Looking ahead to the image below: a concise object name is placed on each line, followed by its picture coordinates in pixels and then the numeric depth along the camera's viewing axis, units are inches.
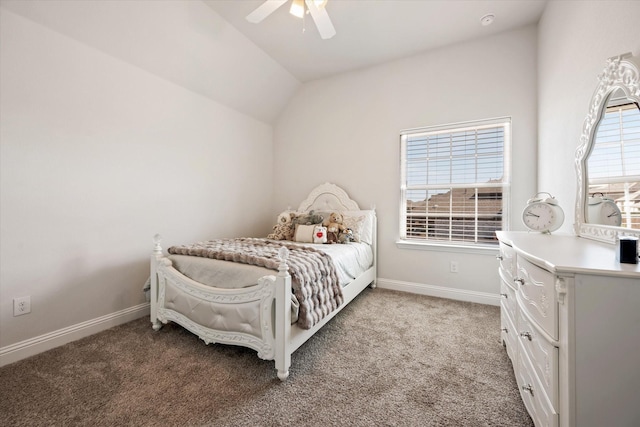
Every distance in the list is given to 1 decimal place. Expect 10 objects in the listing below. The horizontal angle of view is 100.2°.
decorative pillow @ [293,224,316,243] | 119.0
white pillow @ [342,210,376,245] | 127.3
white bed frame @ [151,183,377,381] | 64.0
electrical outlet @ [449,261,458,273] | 118.6
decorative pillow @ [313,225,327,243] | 116.9
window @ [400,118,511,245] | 114.0
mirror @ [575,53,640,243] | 47.7
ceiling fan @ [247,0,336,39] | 75.1
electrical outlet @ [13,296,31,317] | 73.5
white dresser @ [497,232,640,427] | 33.1
